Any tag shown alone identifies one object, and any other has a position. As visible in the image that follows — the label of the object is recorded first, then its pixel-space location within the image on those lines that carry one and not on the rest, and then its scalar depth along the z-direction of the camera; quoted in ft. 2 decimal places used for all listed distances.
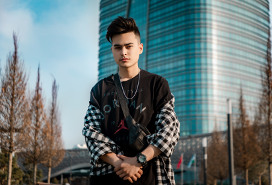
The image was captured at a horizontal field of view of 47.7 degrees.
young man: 6.06
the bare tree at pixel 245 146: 72.28
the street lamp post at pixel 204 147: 64.49
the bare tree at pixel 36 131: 62.80
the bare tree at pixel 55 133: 75.92
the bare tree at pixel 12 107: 44.06
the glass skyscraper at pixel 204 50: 265.75
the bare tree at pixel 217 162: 96.48
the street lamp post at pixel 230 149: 37.81
